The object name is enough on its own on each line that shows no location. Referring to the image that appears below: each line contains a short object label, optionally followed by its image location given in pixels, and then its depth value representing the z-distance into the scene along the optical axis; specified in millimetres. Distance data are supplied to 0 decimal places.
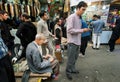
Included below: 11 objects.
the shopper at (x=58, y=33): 3664
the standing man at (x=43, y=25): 2948
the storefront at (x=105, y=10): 5059
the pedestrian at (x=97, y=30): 4446
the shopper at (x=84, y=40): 3561
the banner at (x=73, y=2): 4473
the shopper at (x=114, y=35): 4360
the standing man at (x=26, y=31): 2808
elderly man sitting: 2223
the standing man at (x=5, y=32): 2729
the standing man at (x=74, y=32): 2372
